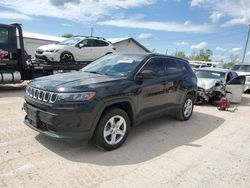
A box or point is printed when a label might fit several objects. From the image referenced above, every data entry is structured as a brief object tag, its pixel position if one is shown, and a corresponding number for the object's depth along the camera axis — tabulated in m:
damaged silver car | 9.09
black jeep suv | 3.52
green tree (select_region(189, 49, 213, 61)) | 59.59
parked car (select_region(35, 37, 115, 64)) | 10.74
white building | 22.56
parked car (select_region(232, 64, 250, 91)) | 13.76
